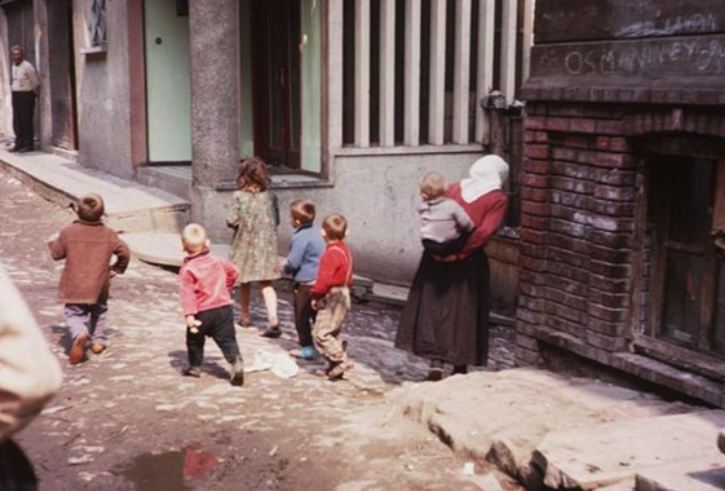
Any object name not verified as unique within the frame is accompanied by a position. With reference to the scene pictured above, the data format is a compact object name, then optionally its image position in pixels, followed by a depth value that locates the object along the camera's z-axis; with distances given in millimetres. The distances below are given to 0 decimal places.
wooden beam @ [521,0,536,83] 13172
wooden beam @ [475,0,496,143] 12758
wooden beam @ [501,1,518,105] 12953
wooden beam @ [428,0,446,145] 12438
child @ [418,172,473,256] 6988
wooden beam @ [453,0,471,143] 12602
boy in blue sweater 7699
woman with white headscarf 7160
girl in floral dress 8414
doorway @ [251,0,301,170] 13227
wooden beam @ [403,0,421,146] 12273
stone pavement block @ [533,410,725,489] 4414
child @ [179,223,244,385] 6719
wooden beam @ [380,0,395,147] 12133
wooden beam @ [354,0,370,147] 11978
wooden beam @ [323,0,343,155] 11852
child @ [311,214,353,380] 7113
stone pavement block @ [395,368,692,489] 5188
